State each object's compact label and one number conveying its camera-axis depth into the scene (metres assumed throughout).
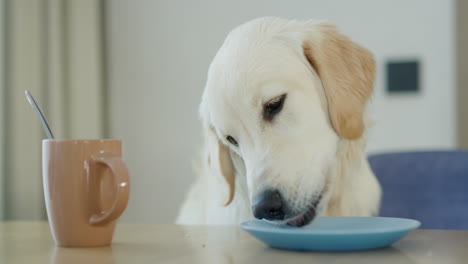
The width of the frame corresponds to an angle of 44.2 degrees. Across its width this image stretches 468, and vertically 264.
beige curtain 2.35
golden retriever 0.87
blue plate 0.57
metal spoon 0.70
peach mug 0.65
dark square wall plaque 2.49
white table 0.56
